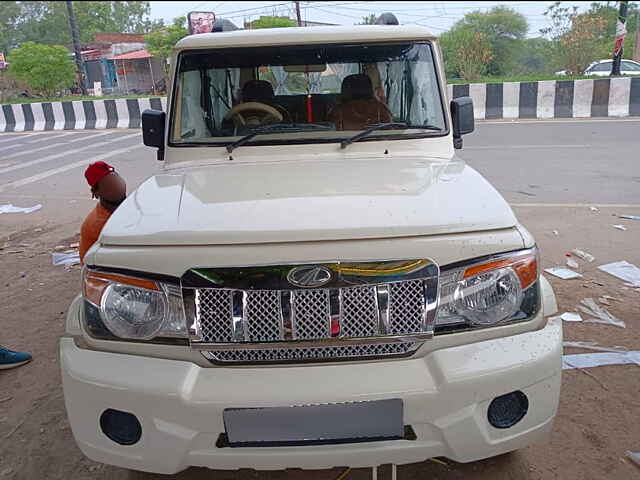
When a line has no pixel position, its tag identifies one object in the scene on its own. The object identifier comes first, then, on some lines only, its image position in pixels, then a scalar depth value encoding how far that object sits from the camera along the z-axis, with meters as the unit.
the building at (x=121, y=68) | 31.39
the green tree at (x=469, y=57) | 16.12
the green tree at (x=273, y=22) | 24.16
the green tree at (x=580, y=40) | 14.83
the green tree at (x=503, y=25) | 42.38
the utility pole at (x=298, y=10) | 27.98
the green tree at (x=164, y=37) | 32.47
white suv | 1.73
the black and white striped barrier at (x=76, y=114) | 15.88
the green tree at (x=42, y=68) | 17.73
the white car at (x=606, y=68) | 13.32
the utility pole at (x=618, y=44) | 12.61
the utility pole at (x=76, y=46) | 20.76
